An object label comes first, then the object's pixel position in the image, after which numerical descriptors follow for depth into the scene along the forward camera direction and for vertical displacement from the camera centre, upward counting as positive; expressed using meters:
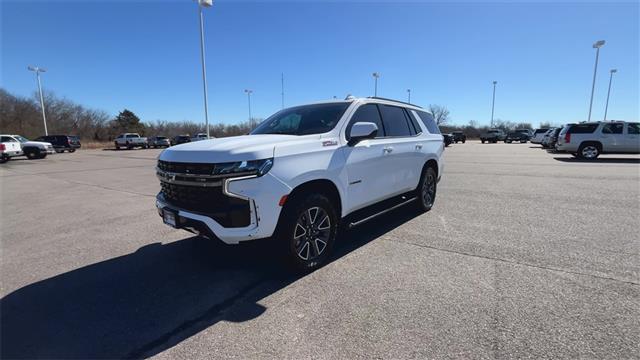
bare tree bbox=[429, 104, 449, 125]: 93.19 +5.76
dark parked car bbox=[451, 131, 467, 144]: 45.84 -0.32
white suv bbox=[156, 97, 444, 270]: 2.99 -0.45
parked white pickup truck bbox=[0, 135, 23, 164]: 20.80 -0.77
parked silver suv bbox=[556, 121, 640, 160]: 15.62 -0.23
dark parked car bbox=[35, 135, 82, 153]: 31.48 -0.56
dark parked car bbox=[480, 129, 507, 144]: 44.00 -0.18
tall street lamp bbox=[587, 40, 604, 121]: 35.18 +9.71
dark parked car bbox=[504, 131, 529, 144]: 45.41 -0.34
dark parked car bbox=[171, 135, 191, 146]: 38.38 -0.33
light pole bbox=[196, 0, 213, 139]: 19.73 +4.40
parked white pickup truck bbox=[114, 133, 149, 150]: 39.34 -0.62
